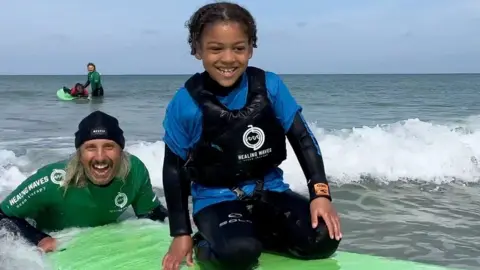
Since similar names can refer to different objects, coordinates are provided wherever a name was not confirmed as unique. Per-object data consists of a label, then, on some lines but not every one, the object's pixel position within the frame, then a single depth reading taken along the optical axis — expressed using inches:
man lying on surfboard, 128.6
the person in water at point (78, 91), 801.6
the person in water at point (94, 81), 835.4
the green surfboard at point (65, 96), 820.1
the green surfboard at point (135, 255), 105.7
